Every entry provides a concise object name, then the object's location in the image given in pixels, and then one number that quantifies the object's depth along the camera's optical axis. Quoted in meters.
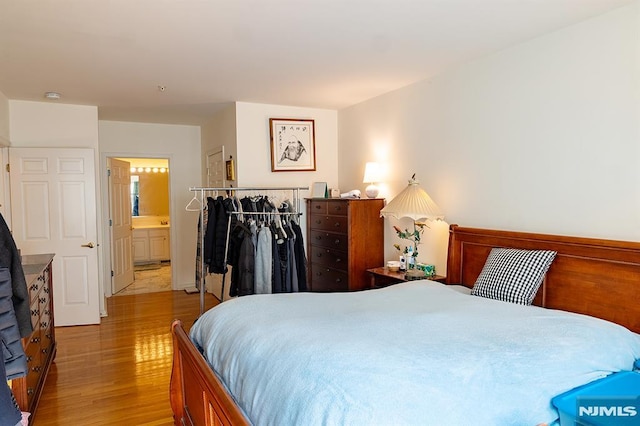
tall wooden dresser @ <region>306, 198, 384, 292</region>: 4.34
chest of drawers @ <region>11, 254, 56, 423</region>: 2.62
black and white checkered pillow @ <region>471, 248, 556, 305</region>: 2.65
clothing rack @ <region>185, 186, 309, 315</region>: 4.14
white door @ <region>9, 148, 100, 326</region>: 4.68
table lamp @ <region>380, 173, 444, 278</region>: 3.57
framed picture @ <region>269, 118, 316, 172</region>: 5.00
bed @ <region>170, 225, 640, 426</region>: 1.42
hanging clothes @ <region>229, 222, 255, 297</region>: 3.94
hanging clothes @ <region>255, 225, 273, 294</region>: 4.00
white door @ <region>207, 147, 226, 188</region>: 5.52
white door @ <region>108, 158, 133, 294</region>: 6.26
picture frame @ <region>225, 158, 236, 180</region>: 5.01
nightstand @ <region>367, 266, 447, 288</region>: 3.67
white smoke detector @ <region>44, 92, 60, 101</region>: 4.31
